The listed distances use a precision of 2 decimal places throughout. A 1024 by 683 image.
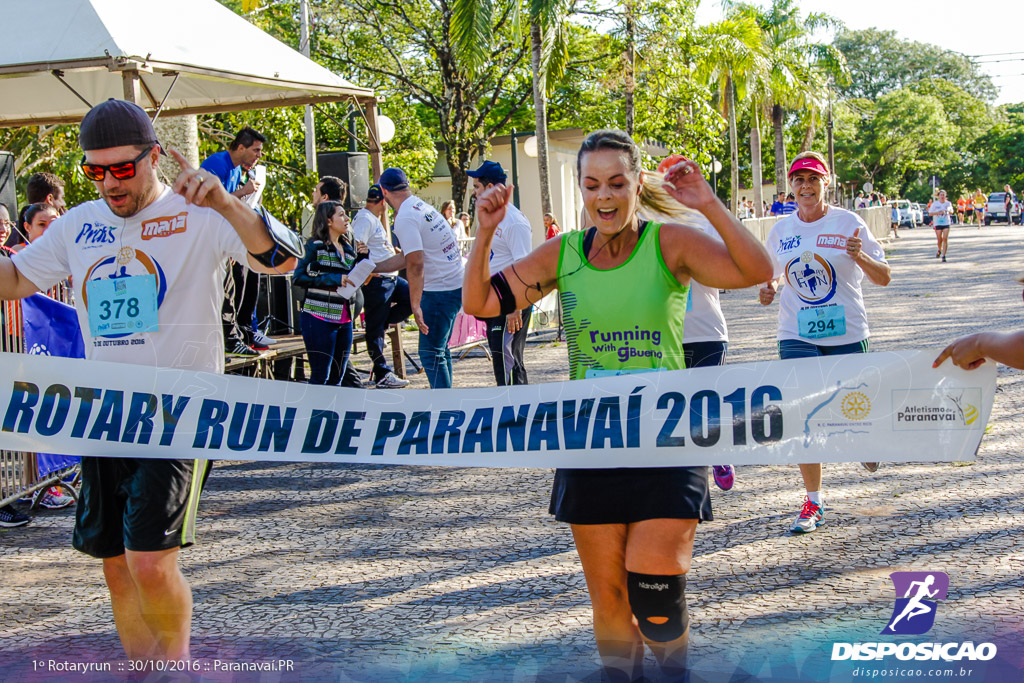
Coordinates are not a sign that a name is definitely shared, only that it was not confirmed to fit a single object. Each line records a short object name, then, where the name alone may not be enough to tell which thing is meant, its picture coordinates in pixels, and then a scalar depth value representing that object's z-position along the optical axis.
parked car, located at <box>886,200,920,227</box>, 65.88
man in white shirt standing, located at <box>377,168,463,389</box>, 7.72
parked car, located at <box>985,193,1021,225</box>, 55.72
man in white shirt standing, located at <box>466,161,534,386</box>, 7.85
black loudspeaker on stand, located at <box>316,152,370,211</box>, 14.07
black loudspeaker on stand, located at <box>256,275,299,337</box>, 11.18
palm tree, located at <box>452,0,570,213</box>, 17.80
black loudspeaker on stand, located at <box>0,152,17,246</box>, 10.05
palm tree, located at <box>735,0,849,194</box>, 43.44
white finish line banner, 3.44
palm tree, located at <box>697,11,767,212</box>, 36.47
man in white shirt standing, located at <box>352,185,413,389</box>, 9.78
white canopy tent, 8.26
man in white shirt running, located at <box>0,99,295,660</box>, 3.30
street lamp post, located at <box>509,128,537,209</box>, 23.30
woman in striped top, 8.20
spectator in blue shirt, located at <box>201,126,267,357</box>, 8.97
